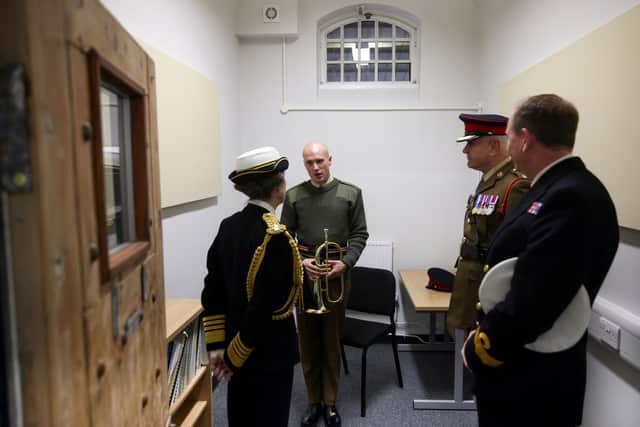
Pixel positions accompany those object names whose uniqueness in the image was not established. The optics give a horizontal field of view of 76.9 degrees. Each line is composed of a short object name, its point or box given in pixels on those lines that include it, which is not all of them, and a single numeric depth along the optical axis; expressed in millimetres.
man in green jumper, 2520
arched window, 3758
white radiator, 3646
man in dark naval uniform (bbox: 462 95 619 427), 1147
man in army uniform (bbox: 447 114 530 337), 1905
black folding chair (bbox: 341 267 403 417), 2736
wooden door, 527
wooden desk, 2645
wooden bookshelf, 1873
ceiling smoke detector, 3475
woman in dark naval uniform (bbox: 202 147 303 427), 1502
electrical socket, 1666
